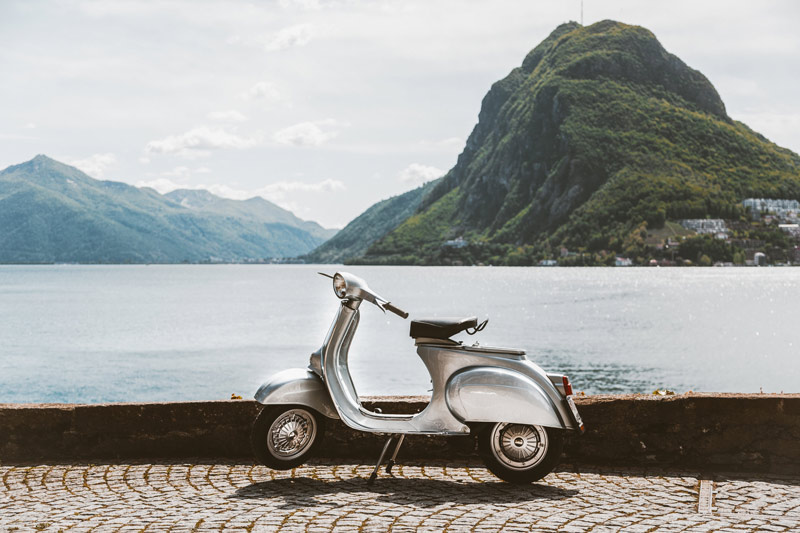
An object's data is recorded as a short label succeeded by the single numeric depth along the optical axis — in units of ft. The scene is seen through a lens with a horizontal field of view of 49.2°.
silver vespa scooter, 18.93
